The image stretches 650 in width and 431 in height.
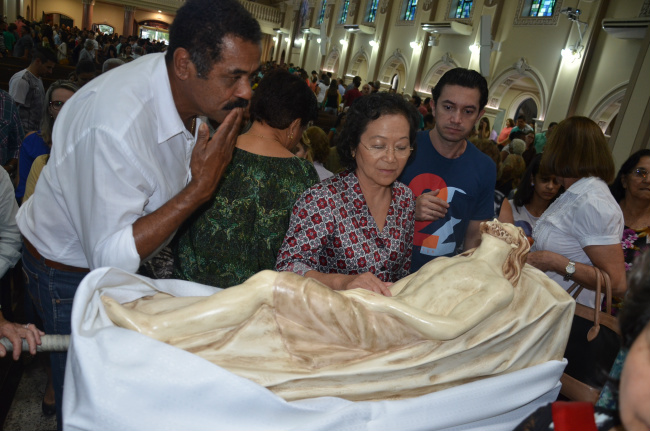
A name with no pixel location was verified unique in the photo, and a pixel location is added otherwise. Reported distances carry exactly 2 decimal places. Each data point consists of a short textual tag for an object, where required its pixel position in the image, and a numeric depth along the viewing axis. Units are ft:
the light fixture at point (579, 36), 35.94
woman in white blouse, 7.16
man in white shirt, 4.49
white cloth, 3.75
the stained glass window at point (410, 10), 61.00
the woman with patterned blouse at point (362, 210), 5.89
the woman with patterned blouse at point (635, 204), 9.11
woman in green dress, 6.73
